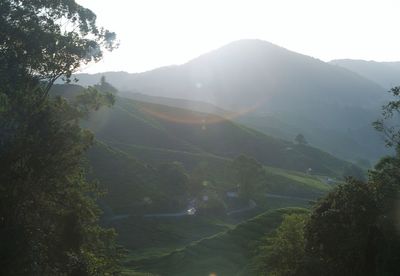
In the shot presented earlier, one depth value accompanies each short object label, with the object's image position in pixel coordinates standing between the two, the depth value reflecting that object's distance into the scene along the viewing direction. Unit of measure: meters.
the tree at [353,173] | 197.38
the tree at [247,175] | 142.50
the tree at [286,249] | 39.56
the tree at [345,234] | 33.66
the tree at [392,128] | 38.20
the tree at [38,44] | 37.84
